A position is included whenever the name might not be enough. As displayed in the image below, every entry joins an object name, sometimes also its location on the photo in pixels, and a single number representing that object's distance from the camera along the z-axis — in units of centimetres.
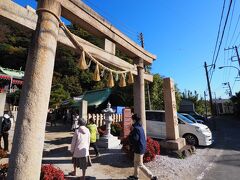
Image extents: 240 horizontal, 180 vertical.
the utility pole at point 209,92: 2144
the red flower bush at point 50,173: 351
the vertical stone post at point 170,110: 873
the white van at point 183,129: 1032
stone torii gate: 262
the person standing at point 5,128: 762
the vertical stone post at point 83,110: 990
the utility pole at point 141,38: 2038
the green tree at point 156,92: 2042
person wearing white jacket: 512
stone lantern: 955
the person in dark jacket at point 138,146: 525
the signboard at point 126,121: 898
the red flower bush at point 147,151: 697
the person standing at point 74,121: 1370
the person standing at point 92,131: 744
